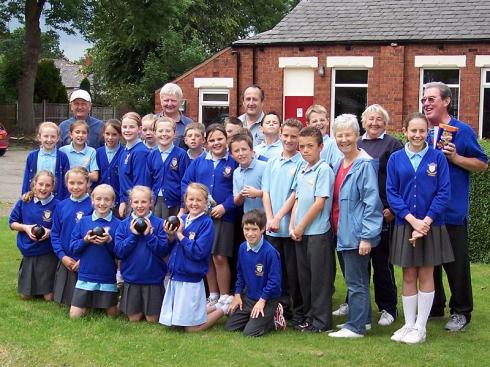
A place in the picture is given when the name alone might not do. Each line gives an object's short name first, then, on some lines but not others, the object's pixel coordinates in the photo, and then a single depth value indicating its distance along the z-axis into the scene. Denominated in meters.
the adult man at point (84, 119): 8.25
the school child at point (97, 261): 6.84
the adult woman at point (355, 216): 6.15
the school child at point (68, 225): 7.10
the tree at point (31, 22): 32.88
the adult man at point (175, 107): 7.83
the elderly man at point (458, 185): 6.37
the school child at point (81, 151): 7.73
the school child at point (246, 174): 6.88
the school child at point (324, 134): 6.99
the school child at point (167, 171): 7.41
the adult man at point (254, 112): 7.64
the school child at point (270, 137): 7.21
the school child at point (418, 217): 6.05
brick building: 19.72
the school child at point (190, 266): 6.45
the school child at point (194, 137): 7.36
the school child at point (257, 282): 6.40
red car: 27.16
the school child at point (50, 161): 7.70
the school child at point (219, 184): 7.13
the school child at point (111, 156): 7.79
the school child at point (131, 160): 7.52
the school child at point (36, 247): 7.46
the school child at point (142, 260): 6.64
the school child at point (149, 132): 7.82
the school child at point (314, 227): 6.29
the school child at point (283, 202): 6.66
